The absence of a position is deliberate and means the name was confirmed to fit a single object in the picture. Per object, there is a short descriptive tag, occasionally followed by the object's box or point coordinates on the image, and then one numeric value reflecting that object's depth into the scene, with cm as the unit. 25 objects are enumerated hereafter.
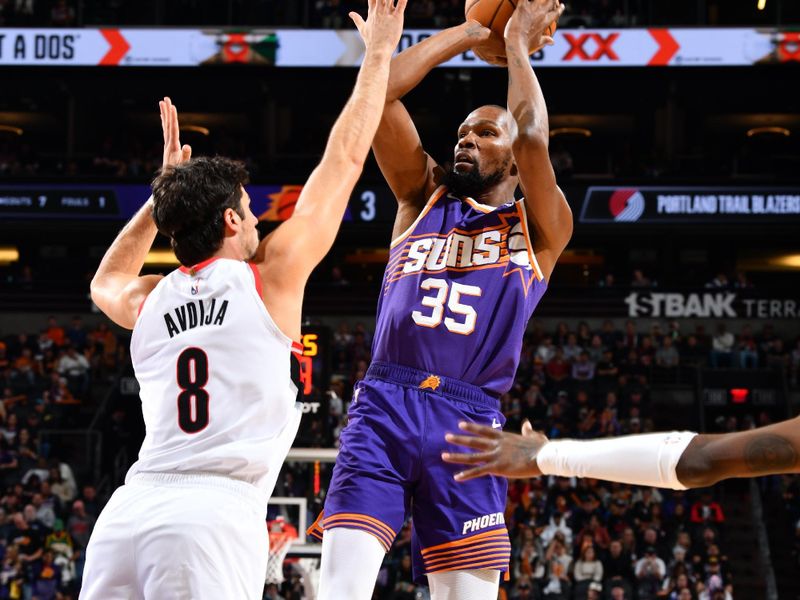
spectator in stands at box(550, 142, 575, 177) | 2455
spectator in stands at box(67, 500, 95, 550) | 1647
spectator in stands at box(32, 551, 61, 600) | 1520
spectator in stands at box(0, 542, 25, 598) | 1534
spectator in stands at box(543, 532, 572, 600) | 1479
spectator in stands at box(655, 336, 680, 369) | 2136
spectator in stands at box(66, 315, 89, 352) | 2264
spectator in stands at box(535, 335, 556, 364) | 2092
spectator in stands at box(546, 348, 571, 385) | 2047
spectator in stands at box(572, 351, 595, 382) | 2055
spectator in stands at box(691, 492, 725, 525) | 1689
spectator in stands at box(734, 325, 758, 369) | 2183
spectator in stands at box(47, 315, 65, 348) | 2255
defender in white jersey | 343
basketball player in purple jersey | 457
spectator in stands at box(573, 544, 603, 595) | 1489
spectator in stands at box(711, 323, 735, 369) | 2183
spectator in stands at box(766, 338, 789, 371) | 2164
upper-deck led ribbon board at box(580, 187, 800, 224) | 2322
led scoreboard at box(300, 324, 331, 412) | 1033
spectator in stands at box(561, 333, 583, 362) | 2100
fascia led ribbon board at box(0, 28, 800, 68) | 2297
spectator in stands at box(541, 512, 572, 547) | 1565
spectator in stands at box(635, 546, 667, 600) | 1477
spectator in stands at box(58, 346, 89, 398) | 2111
